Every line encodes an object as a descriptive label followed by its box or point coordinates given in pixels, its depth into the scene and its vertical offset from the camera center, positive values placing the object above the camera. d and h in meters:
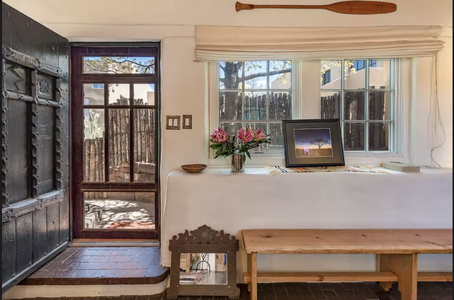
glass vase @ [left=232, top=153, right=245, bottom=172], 2.14 -0.12
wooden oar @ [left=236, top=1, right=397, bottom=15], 2.23 +1.13
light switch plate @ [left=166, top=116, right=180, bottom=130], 2.21 +0.19
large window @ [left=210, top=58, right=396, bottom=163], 2.37 +0.42
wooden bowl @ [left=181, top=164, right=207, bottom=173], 2.08 -0.16
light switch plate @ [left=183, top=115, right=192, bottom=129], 2.22 +0.20
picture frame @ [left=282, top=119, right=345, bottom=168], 2.25 +0.03
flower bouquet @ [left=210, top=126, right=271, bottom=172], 2.09 +0.03
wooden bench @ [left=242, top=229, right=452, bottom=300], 1.73 -0.64
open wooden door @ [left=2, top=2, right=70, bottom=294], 1.72 +0.01
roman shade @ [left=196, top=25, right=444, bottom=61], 2.17 +0.83
